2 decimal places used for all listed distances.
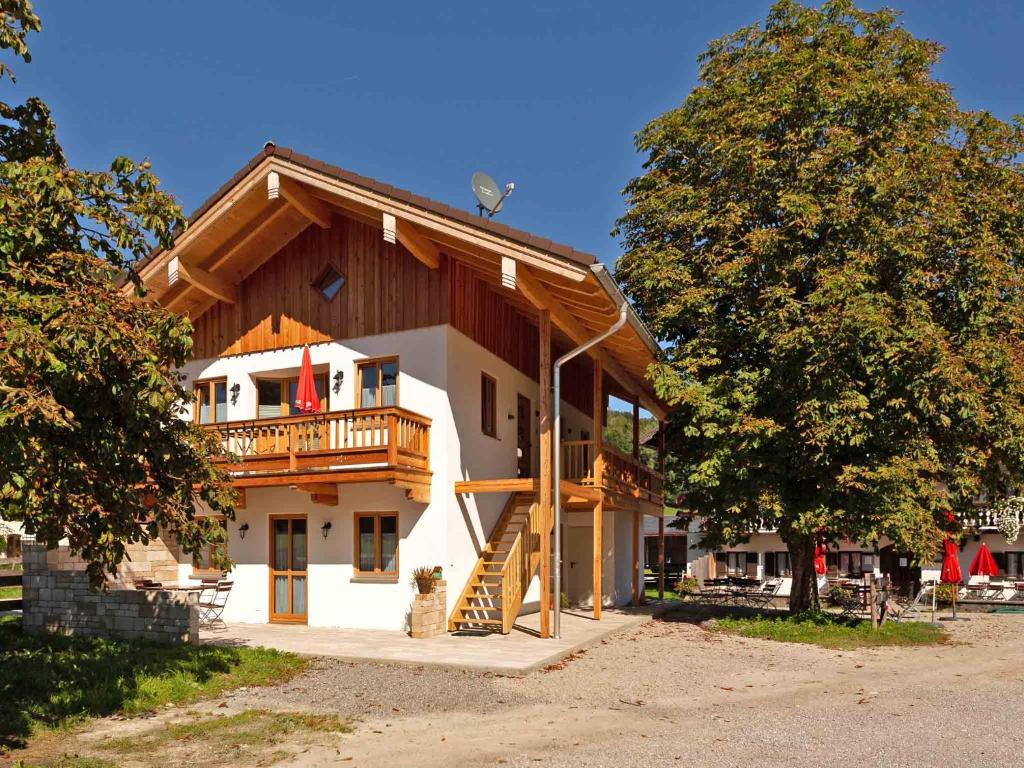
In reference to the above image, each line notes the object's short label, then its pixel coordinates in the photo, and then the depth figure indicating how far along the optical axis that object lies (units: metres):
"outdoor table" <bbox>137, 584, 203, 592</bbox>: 15.62
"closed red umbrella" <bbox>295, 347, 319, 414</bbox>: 15.64
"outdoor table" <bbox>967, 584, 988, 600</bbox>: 25.86
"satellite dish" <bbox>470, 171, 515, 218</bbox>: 17.62
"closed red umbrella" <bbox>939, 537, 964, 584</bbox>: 20.33
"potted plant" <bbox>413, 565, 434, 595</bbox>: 14.64
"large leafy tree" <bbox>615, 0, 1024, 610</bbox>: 15.85
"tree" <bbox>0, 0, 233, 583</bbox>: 6.75
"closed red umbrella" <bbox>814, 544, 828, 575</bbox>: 24.25
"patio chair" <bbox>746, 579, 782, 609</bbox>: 24.95
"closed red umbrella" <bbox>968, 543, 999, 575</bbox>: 21.28
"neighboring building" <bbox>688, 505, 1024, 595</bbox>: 29.34
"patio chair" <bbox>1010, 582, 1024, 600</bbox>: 25.32
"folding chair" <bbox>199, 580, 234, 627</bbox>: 16.19
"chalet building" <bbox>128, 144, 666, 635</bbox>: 14.98
